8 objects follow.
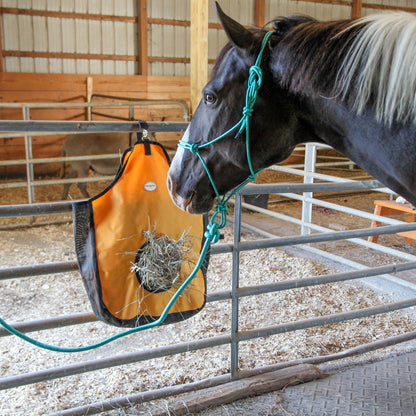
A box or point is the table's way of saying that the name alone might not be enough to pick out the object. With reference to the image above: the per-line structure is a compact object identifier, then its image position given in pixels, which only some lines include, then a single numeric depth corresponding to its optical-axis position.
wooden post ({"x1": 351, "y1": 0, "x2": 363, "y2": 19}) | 10.24
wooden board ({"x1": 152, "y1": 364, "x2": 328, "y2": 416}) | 1.84
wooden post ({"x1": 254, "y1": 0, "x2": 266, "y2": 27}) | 9.48
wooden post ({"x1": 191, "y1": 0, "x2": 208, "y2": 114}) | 4.38
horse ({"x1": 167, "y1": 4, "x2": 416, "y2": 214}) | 1.08
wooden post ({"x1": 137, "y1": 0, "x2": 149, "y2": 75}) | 8.60
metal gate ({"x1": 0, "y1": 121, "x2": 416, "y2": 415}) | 1.61
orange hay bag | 1.59
